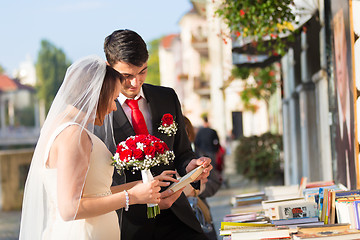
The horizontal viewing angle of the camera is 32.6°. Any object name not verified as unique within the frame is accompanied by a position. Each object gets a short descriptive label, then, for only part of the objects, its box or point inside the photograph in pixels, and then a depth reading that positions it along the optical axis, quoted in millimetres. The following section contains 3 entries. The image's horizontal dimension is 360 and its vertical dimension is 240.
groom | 3830
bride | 3135
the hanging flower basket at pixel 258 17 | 7414
